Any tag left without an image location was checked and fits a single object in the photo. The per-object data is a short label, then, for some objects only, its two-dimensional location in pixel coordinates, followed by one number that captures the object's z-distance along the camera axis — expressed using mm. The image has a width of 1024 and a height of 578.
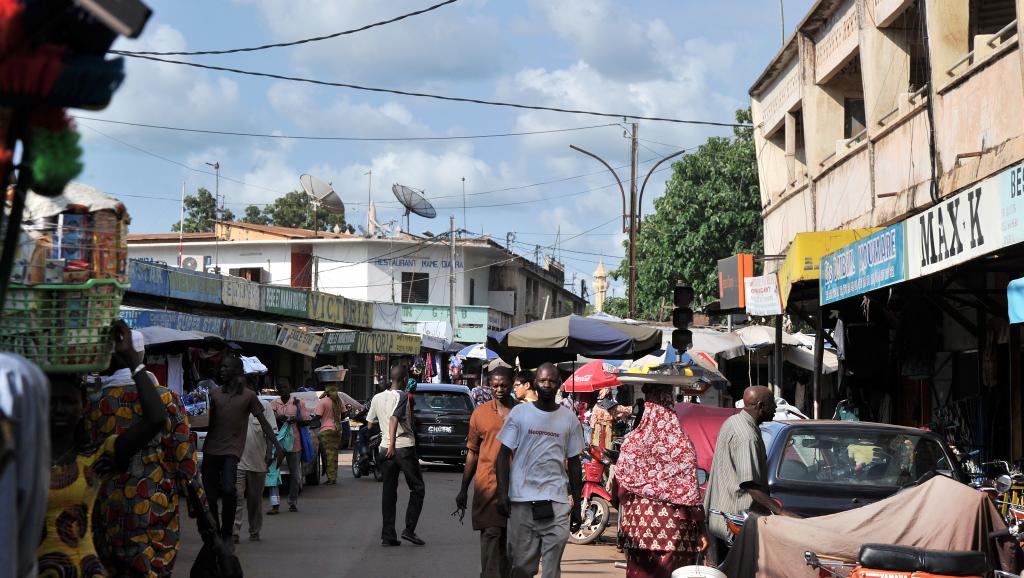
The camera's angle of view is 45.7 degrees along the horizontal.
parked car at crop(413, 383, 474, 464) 23984
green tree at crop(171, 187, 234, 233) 69500
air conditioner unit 46094
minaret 93312
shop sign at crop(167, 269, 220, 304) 28503
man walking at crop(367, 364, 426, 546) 12906
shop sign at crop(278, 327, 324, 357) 30016
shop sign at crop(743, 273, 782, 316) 17781
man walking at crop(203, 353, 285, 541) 11336
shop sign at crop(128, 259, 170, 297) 26391
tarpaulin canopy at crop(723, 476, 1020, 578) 7020
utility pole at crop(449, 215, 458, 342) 52188
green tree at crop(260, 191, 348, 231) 74562
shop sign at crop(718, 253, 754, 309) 20375
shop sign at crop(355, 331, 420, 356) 37719
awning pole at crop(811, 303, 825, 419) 17342
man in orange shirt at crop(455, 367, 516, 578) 9266
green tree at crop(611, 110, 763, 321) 45312
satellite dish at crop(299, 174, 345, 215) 50062
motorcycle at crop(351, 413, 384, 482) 23188
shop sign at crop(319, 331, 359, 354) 35469
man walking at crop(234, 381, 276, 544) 13523
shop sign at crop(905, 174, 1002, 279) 10047
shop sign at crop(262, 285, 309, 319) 35344
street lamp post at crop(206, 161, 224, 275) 54022
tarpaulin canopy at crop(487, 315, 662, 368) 15406
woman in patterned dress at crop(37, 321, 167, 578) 5004
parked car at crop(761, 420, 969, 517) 9172
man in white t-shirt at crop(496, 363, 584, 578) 8235
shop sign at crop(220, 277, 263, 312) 32125
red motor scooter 13766
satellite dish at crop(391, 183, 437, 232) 53188
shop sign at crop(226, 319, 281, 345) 27891
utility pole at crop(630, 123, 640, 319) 37250
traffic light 17047
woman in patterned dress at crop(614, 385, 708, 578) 9008
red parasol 23484
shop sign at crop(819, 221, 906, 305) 12727
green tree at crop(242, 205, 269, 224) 75062
